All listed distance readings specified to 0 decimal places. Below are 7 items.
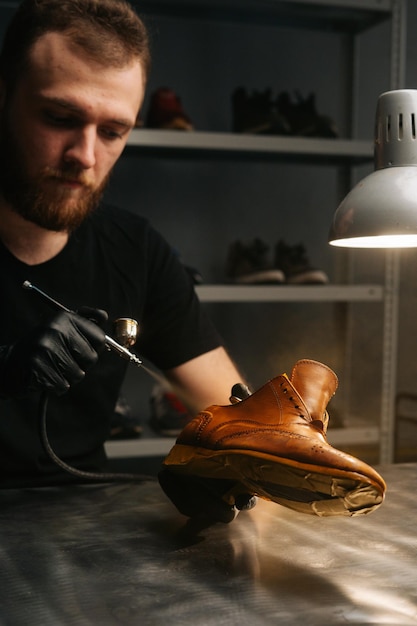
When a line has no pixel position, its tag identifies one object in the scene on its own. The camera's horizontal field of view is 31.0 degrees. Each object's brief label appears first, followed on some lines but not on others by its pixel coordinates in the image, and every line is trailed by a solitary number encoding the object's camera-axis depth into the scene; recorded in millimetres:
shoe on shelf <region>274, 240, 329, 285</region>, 2277
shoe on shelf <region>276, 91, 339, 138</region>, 2295
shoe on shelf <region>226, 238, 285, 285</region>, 2252
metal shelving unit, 2086
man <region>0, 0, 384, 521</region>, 1237
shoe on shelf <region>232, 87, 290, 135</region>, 2250
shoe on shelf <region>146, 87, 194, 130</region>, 2158
